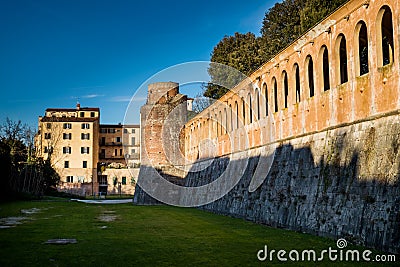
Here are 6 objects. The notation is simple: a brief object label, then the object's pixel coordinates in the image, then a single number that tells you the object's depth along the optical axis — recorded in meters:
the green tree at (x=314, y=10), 33.56
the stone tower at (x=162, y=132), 40.56
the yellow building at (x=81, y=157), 70.75
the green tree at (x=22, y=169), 35.81
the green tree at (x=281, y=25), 41.78
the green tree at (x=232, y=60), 44.59
